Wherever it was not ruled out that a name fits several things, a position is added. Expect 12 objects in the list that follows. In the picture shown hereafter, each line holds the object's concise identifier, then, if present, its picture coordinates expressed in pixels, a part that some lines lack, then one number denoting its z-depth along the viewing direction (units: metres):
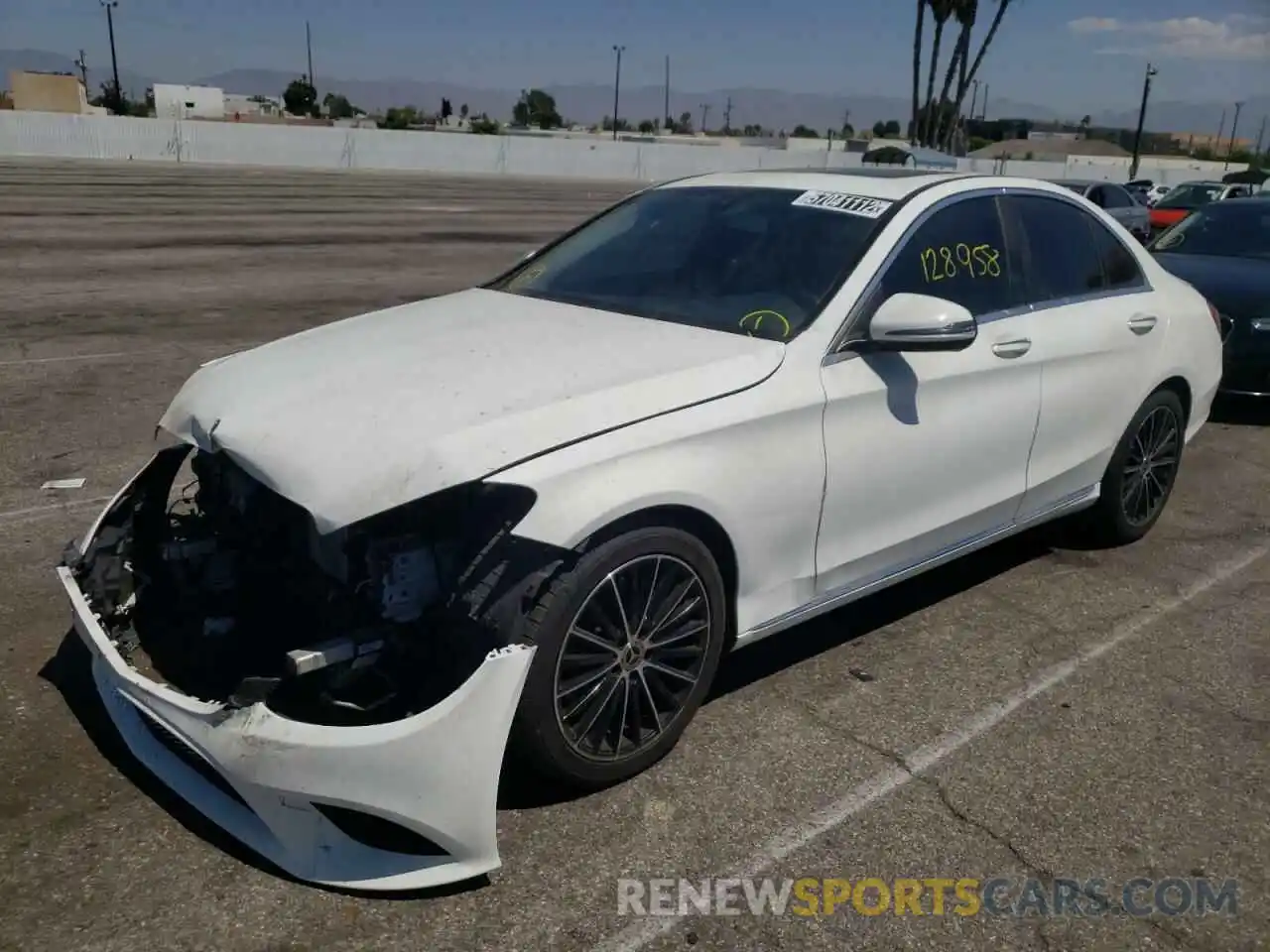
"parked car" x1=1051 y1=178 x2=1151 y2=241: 18.30
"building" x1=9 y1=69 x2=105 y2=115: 78.75
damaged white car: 2.82
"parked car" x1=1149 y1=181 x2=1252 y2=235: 21.44
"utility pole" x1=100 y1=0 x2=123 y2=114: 75.59
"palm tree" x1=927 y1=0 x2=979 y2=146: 62.52
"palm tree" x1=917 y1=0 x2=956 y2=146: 62.81
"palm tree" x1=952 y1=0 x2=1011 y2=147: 62.44
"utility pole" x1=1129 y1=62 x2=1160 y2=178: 60.44
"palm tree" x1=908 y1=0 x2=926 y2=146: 63.41
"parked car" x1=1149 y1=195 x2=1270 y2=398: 7.93
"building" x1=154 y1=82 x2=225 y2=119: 83.12
